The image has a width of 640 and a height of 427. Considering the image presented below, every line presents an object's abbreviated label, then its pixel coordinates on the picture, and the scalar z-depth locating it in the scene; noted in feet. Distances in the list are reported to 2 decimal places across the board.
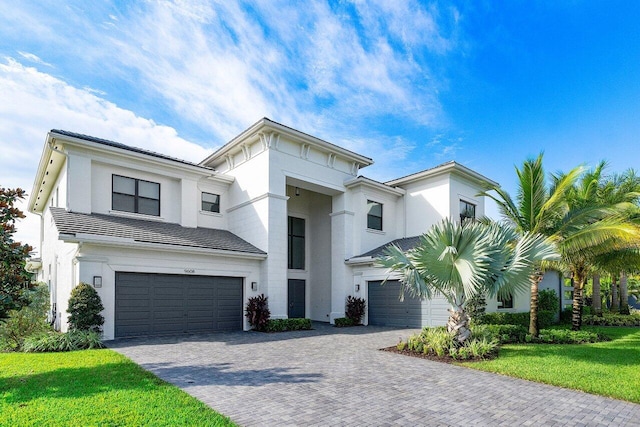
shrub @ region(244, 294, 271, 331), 49.98
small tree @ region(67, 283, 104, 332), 37.50
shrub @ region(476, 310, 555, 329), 50.65
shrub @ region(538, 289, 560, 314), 65.10
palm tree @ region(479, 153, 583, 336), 39.52
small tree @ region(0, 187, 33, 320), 22.99
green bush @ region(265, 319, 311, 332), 49.32
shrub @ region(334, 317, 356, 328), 56.75
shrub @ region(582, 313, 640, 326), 62.34
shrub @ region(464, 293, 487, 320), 48.07
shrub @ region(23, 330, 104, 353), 33.22
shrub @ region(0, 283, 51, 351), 35.50
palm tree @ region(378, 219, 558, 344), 30.68
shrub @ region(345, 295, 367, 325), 58.44
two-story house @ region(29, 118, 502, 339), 43.37
